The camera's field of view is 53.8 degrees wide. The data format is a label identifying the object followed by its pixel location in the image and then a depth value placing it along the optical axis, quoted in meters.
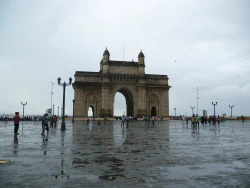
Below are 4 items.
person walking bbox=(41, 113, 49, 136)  17.47
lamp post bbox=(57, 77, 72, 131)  20.86
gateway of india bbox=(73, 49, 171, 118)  59.41
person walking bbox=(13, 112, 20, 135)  16.73
